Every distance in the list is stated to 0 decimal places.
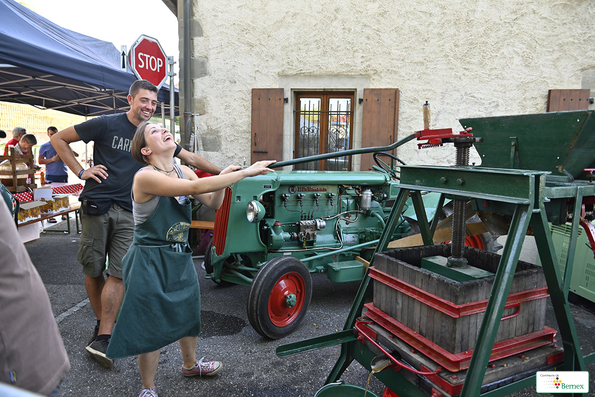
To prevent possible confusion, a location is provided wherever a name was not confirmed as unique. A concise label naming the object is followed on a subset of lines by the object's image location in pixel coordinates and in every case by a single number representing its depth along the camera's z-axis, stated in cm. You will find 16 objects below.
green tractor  317
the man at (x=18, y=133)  703
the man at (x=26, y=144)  662
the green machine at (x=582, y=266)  361
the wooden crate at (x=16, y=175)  505
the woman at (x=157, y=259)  198
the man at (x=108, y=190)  279
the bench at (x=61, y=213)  486
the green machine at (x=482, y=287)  161
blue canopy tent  423
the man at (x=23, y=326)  89
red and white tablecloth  523
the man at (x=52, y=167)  760
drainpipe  642
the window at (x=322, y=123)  664
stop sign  460
